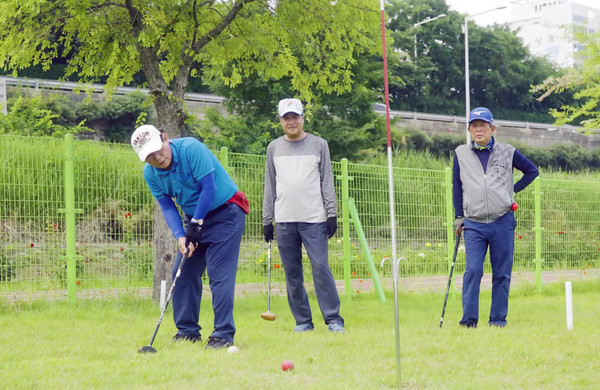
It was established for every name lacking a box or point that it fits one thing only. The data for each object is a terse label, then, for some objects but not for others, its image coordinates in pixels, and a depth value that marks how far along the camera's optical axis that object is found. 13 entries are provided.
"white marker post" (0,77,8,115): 22.61
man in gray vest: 7.32
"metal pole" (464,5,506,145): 26.80
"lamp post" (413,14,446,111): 46.25
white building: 127.06
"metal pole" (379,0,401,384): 4.48
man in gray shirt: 7.03
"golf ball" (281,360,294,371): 4.95
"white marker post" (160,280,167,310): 7.18
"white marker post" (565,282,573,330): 6.88
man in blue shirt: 5.84
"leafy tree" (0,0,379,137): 8.37
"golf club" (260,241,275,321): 7.24
